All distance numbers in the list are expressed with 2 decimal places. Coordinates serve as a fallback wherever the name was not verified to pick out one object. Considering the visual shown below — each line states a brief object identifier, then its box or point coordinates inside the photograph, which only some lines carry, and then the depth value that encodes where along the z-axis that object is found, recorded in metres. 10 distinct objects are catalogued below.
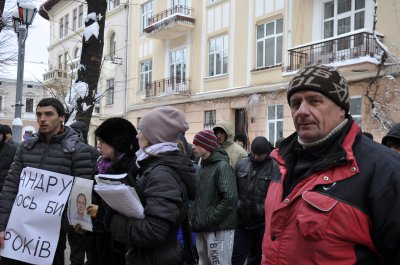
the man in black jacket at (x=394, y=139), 4.28
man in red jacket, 1.74
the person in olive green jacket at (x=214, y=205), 4.50
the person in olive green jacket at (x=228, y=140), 6.39
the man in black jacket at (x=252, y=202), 5.16
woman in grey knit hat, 2.50
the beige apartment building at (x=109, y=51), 26.75
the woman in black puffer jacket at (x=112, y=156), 3.35
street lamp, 9.94
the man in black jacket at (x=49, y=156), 3.86
